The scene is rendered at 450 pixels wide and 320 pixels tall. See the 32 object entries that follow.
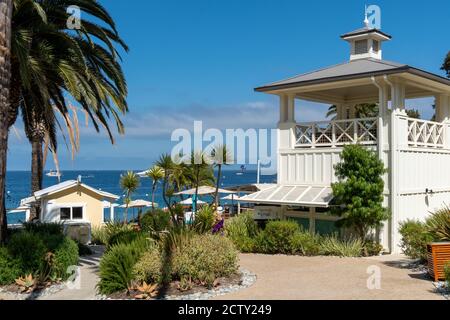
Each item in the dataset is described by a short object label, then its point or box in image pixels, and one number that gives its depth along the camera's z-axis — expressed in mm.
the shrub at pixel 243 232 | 18312
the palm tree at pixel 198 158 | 27906
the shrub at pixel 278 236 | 17484
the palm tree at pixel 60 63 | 14500
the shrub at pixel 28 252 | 13008
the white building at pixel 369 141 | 17594
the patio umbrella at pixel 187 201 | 42769
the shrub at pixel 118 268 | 11688
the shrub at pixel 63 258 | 13383
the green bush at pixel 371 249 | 17109
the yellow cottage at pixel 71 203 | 23422
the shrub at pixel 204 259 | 11898
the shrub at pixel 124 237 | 14522
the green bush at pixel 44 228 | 16109
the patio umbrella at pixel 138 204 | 35119
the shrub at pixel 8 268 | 12812
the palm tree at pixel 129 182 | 29828
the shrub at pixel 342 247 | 16844
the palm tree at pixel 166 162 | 24794
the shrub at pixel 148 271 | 11734
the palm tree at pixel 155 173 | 30438
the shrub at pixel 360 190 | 16734
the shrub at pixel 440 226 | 12883
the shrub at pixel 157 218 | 22342
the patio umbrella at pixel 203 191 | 31248
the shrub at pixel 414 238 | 14348
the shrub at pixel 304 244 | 17281
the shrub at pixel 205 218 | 13644
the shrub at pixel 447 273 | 10820
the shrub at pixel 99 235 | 23156
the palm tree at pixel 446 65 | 32550
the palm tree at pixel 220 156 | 27031
